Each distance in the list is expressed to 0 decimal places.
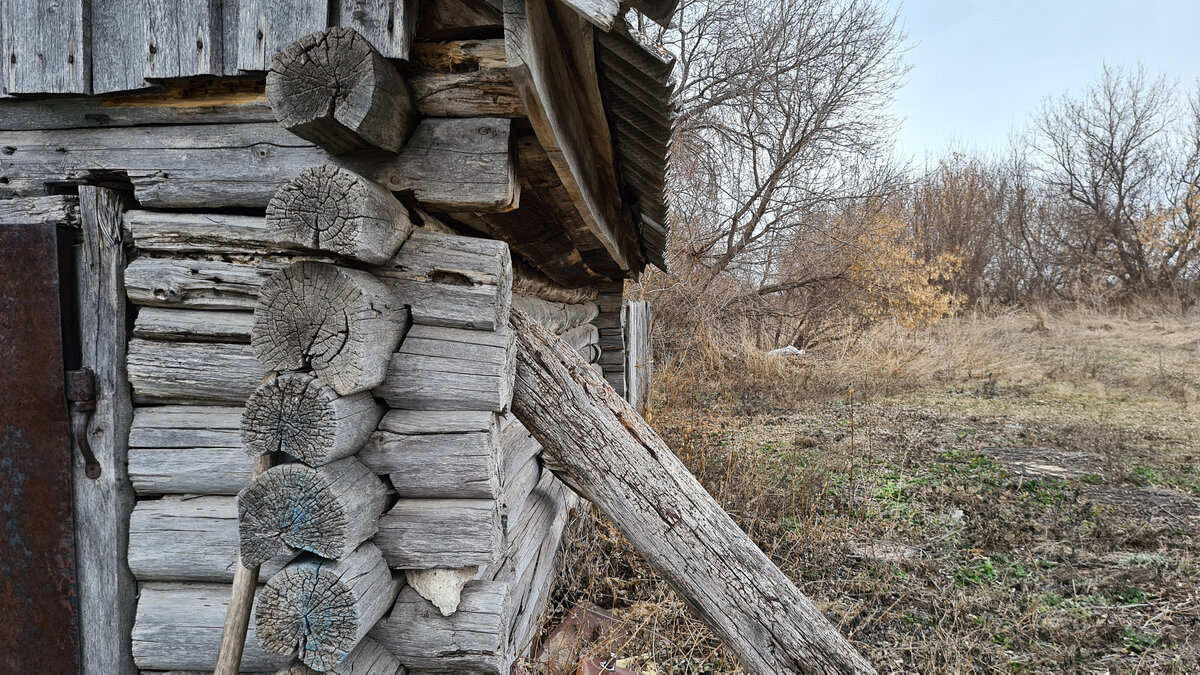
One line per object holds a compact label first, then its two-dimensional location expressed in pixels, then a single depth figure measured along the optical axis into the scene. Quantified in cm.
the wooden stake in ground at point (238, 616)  183
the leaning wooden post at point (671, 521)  231
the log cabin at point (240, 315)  182
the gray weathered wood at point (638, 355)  746
